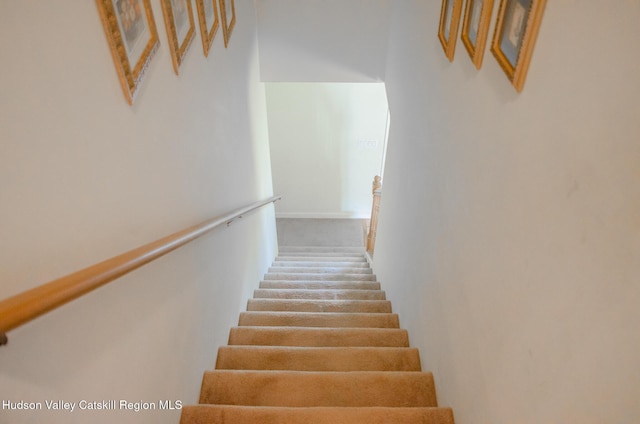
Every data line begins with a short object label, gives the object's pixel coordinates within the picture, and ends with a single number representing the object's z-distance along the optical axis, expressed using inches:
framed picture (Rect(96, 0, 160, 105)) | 33.1
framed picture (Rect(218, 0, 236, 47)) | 77.2
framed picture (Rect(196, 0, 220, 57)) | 61.5
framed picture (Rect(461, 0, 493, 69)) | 44.6
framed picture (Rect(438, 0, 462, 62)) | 56.7
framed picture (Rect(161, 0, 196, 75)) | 47.6
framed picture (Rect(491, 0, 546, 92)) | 32.3
